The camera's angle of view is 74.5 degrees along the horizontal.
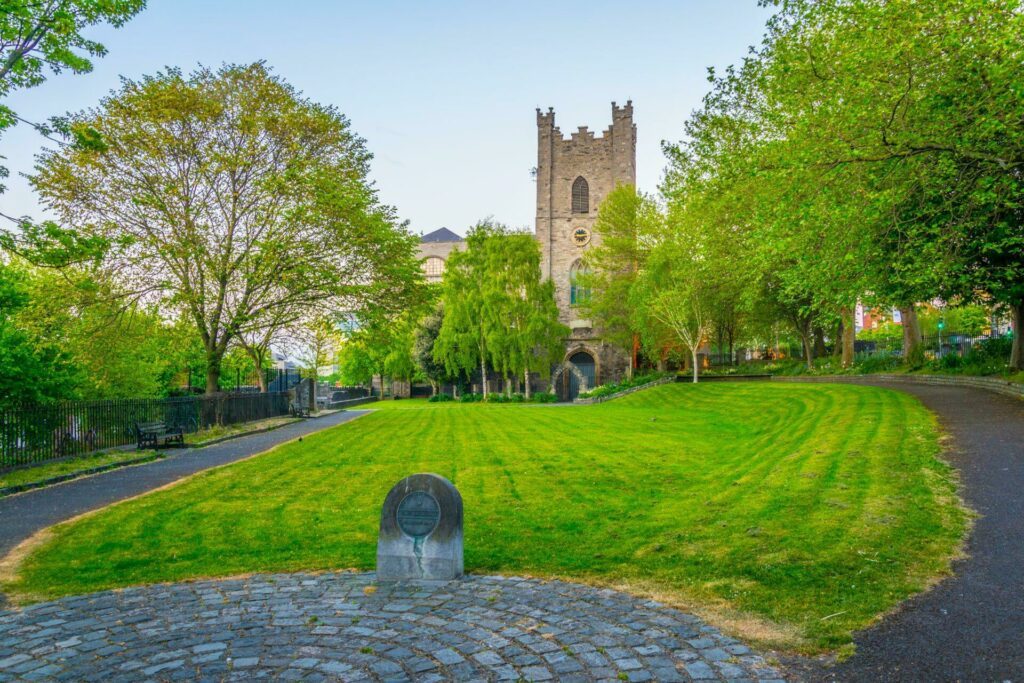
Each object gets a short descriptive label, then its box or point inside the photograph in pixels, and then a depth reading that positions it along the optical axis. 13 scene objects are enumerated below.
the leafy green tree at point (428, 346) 55.62
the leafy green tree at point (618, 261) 47.72
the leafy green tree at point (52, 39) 14.68
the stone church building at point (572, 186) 56.97
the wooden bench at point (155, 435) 18.91
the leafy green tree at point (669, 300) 36.78
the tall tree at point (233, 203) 22.44
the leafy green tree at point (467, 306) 45.91
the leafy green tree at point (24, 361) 18.84
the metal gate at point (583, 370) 53.69
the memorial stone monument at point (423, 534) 6.33
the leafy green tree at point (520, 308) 44.62
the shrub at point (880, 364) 29.18
